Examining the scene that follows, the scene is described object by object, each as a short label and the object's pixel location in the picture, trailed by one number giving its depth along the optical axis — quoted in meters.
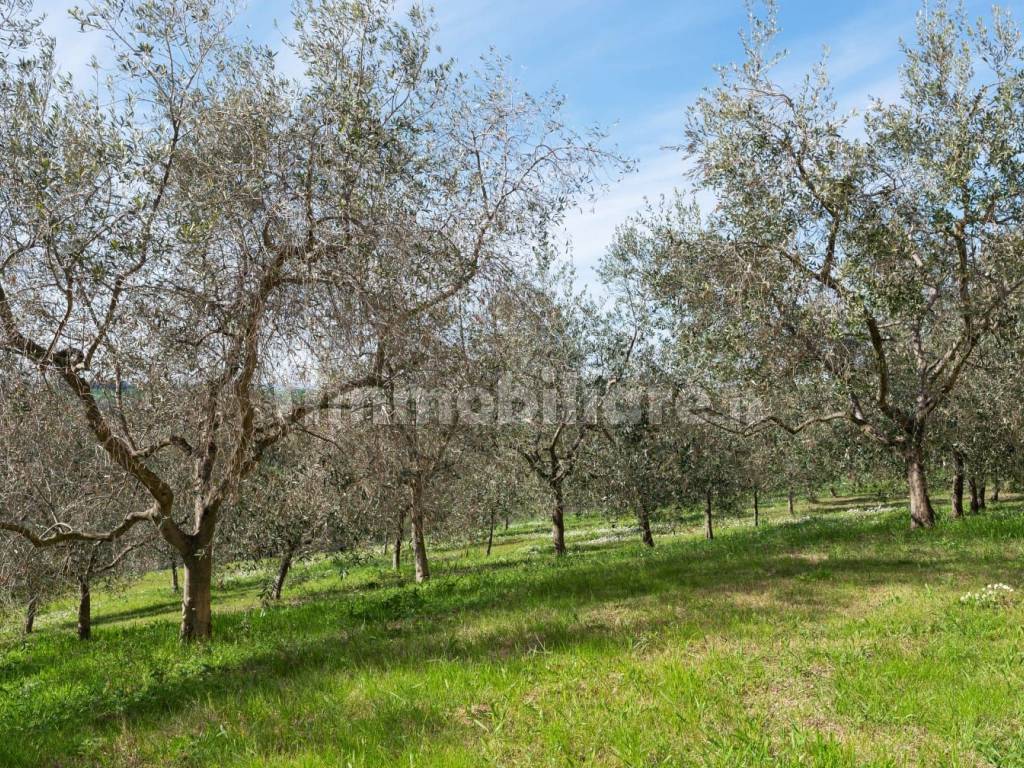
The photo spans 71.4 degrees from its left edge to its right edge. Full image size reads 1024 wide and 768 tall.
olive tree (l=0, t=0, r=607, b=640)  9.08
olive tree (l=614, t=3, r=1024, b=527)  15.15
